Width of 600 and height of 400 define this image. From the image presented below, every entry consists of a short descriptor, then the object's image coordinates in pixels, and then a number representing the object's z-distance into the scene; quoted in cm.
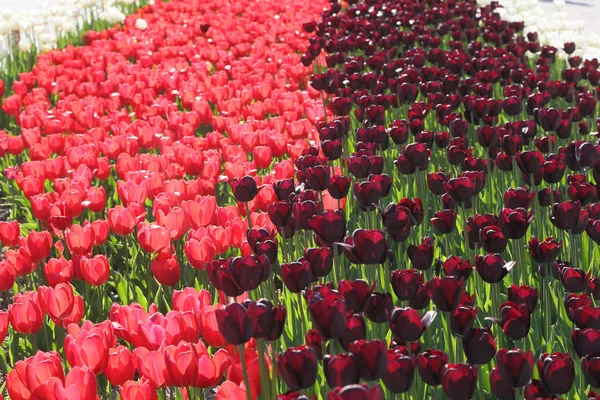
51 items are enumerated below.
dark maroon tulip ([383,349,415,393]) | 235
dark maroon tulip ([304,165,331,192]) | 327
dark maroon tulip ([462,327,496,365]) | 243
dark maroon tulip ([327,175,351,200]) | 320
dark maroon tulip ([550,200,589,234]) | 299
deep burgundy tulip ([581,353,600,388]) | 236
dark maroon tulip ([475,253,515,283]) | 273
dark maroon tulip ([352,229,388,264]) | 267
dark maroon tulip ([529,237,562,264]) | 286
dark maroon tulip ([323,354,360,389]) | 228
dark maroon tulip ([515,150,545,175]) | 330
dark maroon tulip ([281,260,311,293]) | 267
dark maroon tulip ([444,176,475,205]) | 312
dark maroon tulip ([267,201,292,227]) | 303
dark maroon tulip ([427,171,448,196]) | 332
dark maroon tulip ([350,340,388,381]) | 232
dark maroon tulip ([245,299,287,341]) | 244
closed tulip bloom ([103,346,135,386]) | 269
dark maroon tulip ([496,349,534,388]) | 234
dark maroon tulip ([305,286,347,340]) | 240
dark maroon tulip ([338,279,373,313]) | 253
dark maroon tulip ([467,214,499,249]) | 295
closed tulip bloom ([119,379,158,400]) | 256
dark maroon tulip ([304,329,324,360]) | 250
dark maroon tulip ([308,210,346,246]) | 280
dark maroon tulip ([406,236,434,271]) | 286
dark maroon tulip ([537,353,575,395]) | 234
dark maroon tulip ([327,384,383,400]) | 217
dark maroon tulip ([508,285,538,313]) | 262
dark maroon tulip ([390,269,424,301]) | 261
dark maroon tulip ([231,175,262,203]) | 324
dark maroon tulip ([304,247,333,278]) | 275
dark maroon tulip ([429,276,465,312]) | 255
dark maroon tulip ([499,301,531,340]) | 253
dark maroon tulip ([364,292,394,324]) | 256
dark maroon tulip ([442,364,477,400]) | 234
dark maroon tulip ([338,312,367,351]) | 245
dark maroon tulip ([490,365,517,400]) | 239
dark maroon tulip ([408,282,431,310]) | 263
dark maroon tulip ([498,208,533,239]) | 288
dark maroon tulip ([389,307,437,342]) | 245
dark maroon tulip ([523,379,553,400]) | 232
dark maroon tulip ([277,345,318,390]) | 236
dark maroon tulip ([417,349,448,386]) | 242
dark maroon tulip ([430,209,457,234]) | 303
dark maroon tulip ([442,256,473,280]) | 274
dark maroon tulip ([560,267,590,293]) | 276
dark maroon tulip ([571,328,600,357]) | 244
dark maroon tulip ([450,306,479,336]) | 250
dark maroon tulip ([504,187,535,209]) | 313
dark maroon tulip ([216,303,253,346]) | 242
